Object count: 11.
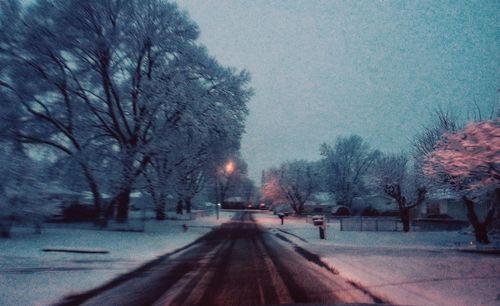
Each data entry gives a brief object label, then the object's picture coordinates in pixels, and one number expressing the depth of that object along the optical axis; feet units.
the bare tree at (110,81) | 80.28
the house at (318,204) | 286.91
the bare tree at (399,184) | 109.60
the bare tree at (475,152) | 35.53
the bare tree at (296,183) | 241.76
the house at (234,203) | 432.25
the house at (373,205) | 219.41
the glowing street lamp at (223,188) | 298.47
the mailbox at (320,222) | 90.51
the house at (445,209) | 162.56
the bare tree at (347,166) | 238.68
